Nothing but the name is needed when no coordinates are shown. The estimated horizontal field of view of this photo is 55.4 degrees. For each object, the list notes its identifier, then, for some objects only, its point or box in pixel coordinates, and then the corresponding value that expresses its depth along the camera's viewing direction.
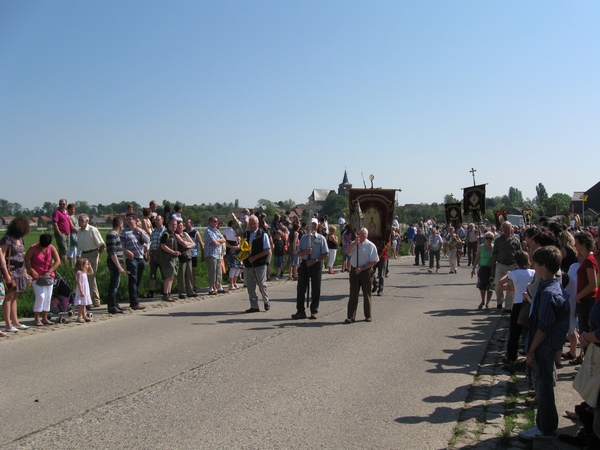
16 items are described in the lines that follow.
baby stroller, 10.62
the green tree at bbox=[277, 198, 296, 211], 101.19
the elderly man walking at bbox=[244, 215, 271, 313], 12.14
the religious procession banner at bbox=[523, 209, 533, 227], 29.53
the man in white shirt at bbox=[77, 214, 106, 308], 12.33
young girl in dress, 10.76
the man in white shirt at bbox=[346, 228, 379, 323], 11.09
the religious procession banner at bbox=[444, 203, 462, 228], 28.42
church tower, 163.98
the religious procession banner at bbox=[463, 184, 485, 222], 23.97
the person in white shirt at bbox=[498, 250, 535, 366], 8.02
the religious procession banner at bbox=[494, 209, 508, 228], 24.15
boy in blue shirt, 4.99
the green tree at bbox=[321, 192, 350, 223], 97.09
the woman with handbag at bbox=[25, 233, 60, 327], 10.28
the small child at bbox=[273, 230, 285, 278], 18.94
